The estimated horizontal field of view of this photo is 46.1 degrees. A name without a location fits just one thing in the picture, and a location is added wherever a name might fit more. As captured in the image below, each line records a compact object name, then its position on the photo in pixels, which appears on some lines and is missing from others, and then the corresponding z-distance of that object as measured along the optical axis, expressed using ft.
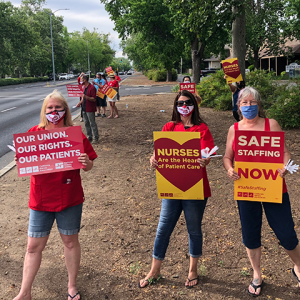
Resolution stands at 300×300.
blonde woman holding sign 9.43
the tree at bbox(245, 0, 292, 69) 123.34
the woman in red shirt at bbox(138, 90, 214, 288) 10.25
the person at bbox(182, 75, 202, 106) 37.37
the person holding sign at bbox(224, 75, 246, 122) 28.09
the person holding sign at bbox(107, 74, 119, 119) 46.75
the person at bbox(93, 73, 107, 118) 49.17
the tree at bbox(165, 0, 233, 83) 35.40
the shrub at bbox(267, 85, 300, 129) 34.91
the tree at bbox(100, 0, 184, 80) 97.45
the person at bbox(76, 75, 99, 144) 30.07
